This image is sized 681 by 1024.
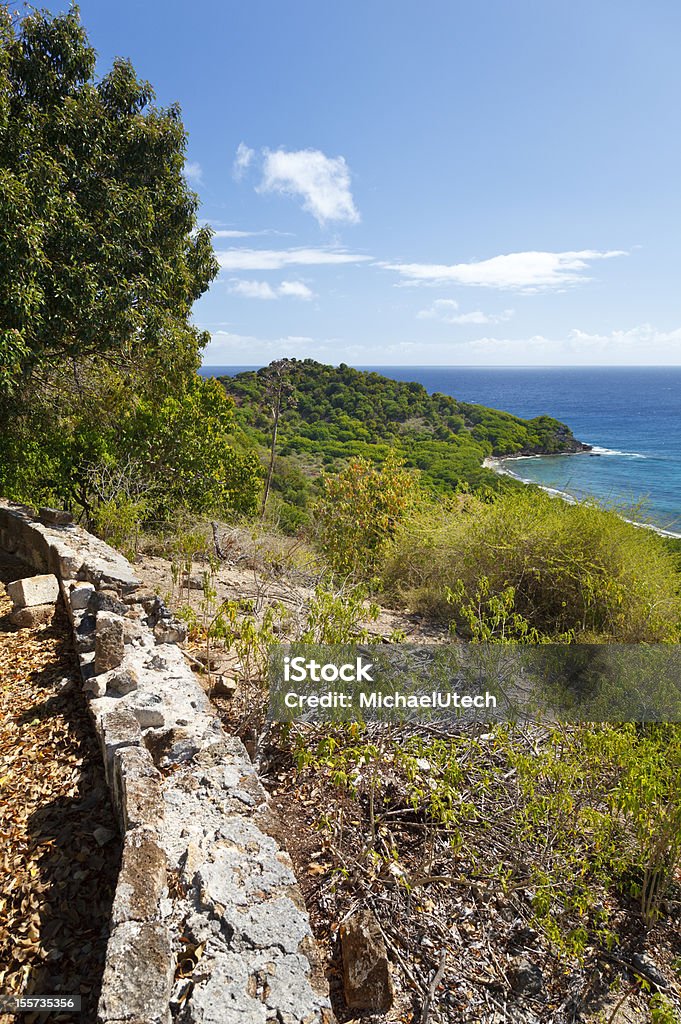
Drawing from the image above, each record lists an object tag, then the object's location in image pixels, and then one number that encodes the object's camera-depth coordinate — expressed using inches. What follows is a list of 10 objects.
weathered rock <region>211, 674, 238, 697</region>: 131.1
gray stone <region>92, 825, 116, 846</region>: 86.7
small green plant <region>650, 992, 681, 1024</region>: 76.0
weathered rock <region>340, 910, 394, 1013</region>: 75.7
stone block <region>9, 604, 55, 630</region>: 157.3
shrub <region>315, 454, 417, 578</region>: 306.2
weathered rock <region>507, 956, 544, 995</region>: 86.7
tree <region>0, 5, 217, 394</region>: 209.3
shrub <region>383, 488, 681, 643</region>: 208.4
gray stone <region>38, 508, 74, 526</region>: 233.9
